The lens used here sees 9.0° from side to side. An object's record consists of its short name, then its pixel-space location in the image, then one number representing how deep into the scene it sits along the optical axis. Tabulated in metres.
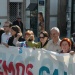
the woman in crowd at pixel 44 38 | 10.06
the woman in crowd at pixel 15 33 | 10.69
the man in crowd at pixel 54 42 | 9.53
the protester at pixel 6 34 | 11.72
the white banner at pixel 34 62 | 8.56
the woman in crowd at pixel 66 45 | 8.60
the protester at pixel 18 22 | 19.80
